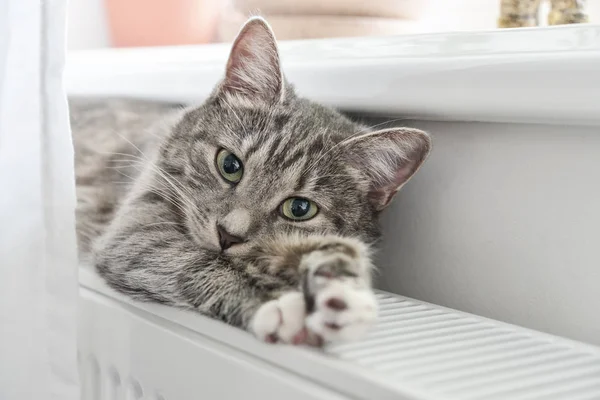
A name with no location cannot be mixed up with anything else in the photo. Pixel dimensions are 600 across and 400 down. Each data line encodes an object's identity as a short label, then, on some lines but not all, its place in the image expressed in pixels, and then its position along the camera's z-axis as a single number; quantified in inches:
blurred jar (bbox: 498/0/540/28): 36.9
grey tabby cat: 27.9
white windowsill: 25.8
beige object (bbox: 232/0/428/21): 42.0
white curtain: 30.1
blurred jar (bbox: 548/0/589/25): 35.2
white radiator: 22.3
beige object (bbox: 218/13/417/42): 42.4
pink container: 53.7
